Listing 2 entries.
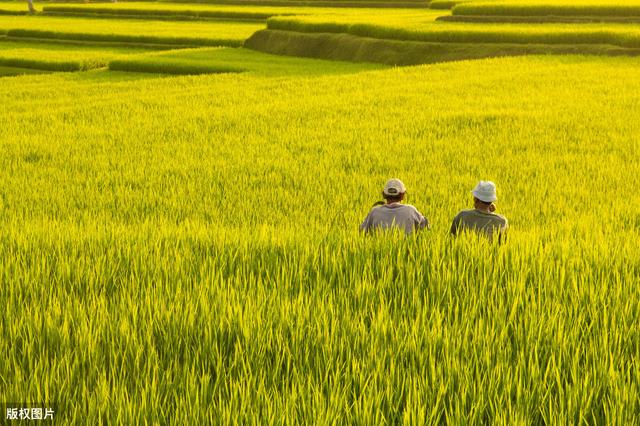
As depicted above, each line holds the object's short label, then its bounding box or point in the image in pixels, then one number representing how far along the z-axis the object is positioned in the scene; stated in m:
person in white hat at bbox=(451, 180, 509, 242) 9.41
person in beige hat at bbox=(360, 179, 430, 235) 9.77
